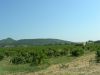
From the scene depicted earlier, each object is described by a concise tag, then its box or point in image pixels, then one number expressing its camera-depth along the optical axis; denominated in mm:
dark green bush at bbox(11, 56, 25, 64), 11608
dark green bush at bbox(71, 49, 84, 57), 15354
